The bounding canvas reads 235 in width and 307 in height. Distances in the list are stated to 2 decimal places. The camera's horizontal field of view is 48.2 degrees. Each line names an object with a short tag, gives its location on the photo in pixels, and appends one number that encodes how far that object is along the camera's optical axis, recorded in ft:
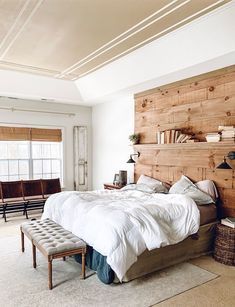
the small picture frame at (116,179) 18.67
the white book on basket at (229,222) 11.25
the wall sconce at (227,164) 11.53
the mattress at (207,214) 11.67
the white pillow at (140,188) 14.25
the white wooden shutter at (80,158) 22.31
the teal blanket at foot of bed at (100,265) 9.02
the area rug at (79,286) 8.18
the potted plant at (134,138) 17.51
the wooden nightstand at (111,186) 17.58
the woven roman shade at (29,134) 19.16
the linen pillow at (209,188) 12.79
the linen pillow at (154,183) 14.46
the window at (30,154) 19.42
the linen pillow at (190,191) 12.26
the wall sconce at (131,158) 17.21
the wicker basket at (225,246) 10.77
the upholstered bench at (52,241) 8.81
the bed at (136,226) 8.93
